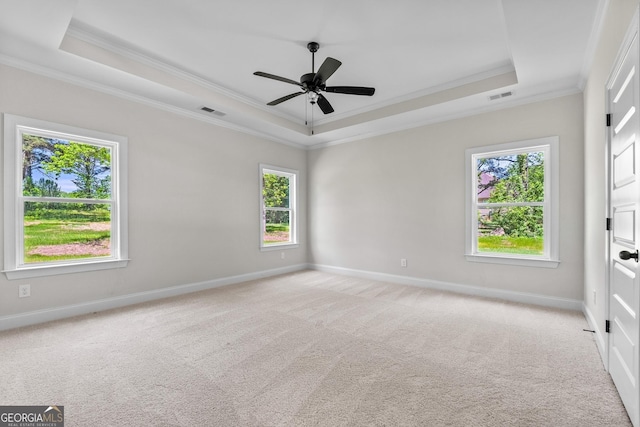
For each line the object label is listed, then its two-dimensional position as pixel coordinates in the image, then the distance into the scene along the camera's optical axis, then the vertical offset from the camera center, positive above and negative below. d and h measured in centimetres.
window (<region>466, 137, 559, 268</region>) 370 +10
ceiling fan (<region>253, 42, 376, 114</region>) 283 +131
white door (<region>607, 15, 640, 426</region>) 156 -8
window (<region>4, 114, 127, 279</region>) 296 +17
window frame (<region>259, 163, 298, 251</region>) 538 +8
